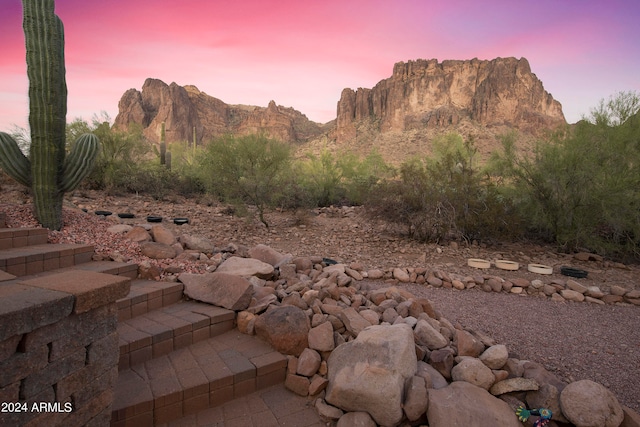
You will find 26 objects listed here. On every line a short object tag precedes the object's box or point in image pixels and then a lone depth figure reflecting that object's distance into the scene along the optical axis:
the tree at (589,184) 7.64
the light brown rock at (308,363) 2.88
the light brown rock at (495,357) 2.97
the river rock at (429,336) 3.22
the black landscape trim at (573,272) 6.61
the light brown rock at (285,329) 3.06
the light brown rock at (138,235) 5.01
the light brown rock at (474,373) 2.82
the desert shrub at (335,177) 15.08
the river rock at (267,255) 5.21
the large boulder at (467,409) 2.41
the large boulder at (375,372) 2.46
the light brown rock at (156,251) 4.62
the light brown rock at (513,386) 2.74
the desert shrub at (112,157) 12.41
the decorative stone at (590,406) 2.45
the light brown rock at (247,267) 4.45
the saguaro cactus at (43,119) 5.00
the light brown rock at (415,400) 2.49
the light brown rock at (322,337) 3.05
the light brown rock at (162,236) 5.21
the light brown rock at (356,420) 2.42
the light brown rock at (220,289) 3.53
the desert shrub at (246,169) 10.07
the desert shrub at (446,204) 8.46
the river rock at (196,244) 5.40
